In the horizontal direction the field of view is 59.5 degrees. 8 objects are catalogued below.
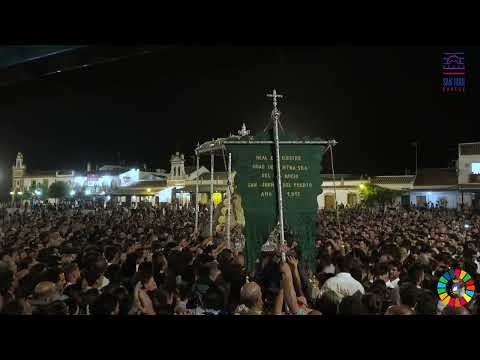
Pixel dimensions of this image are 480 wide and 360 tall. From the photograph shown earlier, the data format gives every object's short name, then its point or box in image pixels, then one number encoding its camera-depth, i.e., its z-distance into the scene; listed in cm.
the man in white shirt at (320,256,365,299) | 470
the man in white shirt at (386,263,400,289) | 572
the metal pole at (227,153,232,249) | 836
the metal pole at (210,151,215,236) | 983
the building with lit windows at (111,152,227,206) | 4866
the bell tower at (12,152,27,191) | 6562
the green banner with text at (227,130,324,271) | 542
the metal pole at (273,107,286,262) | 529
